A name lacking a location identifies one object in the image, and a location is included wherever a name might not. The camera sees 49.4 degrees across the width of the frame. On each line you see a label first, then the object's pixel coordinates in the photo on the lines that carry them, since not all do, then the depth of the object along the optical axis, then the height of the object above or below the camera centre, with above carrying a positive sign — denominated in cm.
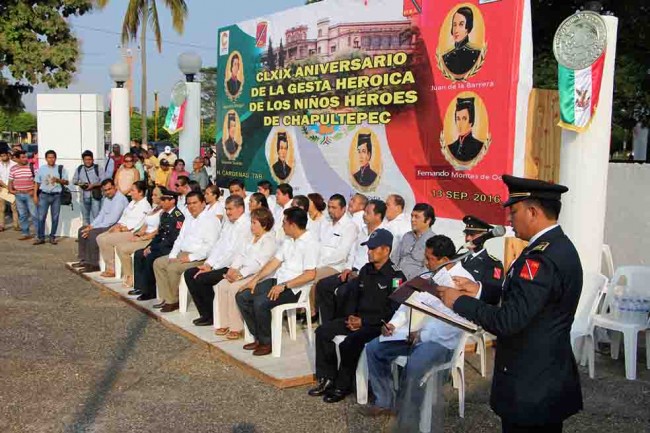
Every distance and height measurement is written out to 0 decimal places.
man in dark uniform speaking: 268 -61
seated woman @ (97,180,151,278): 934 -109
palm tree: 2661 +480
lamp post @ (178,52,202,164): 1255 +65
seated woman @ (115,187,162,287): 879 -120
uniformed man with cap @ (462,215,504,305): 532 -86
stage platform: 541 -173
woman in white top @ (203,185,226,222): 827 -64
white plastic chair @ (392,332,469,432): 443 -149
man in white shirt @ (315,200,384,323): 647 -116
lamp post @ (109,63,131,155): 1439 +74
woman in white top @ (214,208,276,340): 650 -114
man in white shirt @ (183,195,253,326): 694 -112
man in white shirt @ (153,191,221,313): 750 -111
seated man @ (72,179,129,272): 982 -110
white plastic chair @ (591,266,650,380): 561 -134
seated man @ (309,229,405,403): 494 -122
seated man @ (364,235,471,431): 441 -129
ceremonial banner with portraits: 685 +61
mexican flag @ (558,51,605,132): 591 +50
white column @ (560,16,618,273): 600 -17
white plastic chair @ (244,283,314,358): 593 -149
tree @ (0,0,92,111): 1617 +235
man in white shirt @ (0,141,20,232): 1401 -69
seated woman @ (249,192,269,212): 791 -58
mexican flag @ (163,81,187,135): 1250 +68
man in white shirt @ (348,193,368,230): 780 -61
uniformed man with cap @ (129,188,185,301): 810 -116
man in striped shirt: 1266 -75
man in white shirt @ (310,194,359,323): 694 -93
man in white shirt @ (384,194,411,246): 701 -66
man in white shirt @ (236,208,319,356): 600 -114
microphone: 288 -33
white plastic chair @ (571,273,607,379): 576 -135
